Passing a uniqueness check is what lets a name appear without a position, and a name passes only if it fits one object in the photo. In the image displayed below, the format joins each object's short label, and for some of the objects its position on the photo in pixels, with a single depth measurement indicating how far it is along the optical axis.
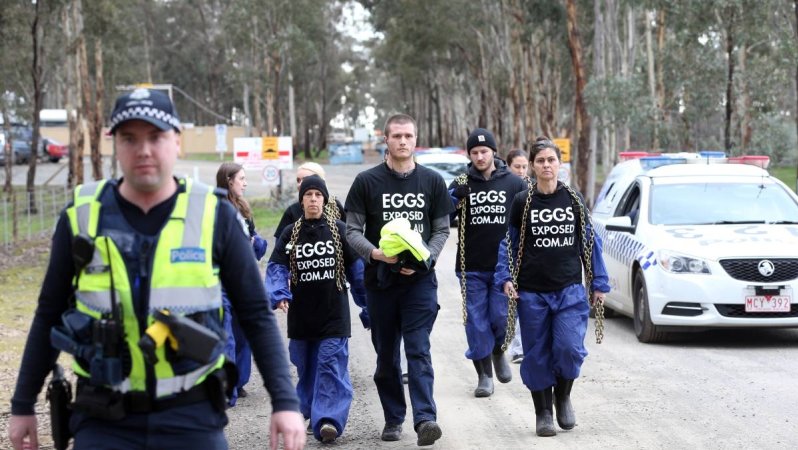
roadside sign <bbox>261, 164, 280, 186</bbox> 32.91
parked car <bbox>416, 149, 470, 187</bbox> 33.09
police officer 3.94
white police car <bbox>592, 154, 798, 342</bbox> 12.09
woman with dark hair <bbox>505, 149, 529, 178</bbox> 11.34
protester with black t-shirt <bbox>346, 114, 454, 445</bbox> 8.02
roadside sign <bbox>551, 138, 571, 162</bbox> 31.27
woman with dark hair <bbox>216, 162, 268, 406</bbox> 9.79
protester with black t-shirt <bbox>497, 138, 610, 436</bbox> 8.38
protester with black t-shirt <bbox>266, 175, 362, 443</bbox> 8.61
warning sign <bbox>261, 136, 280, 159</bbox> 33.04
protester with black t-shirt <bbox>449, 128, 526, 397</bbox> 9.98
